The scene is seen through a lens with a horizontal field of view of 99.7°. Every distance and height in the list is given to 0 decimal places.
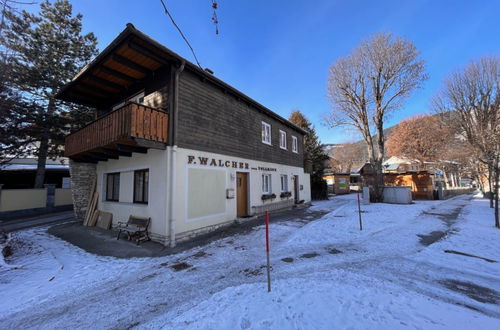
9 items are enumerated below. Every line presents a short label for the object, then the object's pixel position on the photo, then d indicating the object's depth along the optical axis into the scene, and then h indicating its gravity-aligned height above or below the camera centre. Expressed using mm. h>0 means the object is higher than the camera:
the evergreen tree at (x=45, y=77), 14258 +7681
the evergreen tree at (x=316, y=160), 21562 +2248
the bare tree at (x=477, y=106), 9914 +4320
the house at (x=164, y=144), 6859 +1460
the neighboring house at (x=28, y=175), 17359 +850
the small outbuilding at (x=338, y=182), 28083 -136
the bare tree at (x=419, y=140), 28953 +5815
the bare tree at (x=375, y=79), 16094 +8184
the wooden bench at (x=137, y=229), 7170 -1583
